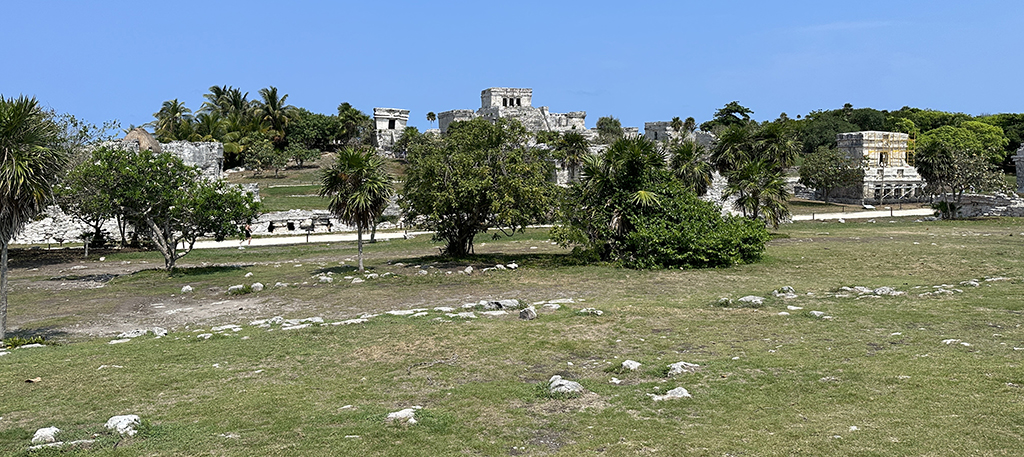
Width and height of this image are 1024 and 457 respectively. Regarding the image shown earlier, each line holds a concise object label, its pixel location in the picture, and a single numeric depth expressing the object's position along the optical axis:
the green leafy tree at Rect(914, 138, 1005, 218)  48.59
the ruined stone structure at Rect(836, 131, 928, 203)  65.88
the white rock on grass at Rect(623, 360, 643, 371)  9.55
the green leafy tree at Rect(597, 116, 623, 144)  105.59
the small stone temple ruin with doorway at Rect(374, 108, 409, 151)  113.75
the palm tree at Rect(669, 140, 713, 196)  40.69
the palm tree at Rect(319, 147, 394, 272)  23.25
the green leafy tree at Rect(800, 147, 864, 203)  63.06
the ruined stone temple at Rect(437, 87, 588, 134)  105.94
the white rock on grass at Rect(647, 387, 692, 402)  8.24
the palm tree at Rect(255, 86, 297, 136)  94.81
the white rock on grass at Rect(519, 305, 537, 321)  13.73
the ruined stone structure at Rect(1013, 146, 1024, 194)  64.44
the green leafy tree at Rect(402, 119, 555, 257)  24.62
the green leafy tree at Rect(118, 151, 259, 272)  25.06
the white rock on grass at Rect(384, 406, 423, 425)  7.66
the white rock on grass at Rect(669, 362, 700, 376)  9.26
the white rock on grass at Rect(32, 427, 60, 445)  7.21
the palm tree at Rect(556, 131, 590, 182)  56.91
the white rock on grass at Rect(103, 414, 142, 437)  7.45
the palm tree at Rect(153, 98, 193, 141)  80.38
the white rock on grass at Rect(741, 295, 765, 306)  14.55
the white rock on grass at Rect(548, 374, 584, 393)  8.50
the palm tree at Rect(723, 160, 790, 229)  33.91
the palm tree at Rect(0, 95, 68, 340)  13.01
